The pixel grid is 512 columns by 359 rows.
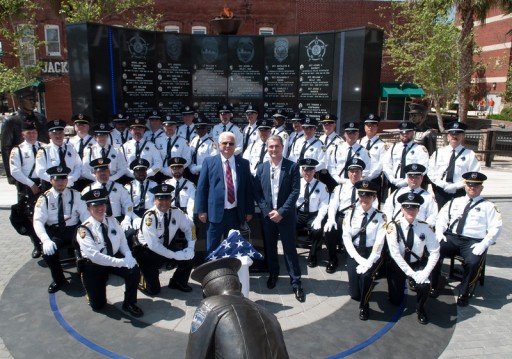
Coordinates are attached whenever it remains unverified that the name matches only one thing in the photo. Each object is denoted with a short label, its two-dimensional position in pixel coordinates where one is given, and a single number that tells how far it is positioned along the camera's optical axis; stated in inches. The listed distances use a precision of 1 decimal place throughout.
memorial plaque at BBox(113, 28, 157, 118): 364.8
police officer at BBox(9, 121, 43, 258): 285.7
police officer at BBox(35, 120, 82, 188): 284.8
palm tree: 755.4
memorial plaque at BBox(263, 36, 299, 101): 394.6
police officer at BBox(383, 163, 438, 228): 244.7
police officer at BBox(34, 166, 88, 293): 237.9
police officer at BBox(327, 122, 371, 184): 305.9
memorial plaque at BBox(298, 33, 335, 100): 380.2
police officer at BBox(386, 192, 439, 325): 209.0
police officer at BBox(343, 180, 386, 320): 218.5
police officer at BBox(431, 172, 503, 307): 228.1
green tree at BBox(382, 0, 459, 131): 730.8
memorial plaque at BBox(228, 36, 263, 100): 399.9
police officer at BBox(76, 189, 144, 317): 206.4
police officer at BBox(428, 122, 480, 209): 276.4
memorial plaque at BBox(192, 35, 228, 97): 394.9
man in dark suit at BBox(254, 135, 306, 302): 226.2
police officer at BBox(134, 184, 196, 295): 226.7
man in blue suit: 227.6
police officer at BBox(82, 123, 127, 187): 302.8
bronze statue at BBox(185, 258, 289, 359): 69.4
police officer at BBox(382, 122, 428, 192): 291.0
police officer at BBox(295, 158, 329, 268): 276.5
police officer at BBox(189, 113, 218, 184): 333.7
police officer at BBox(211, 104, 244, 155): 361.1
